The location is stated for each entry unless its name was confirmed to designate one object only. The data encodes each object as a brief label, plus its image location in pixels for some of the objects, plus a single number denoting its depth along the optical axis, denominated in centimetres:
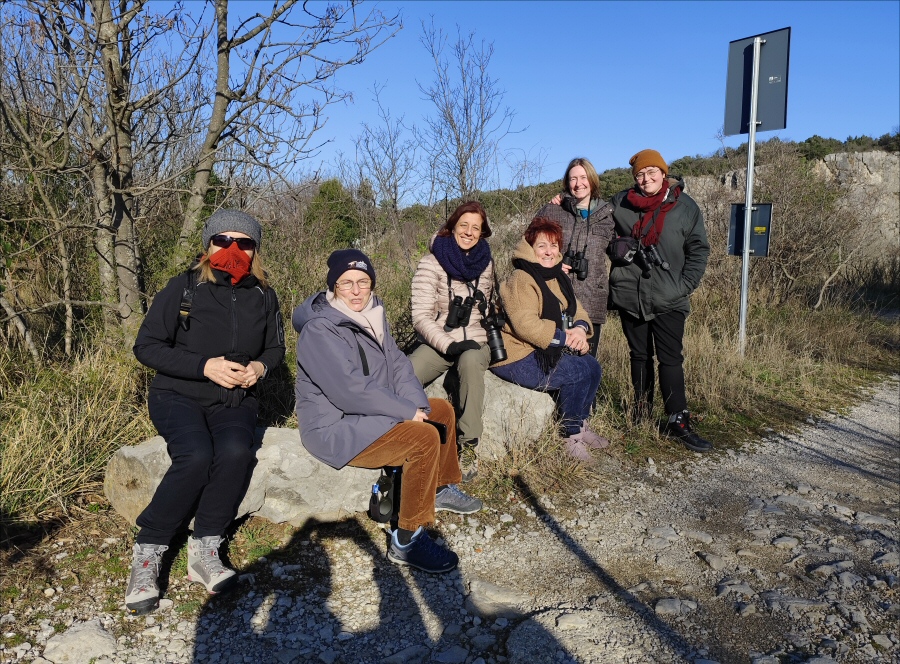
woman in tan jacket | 421
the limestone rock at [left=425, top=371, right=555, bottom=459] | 418
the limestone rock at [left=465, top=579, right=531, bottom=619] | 270
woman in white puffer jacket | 413
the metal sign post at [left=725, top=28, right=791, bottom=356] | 618
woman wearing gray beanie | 279
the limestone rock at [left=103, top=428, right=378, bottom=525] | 318
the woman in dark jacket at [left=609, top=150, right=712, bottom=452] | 459
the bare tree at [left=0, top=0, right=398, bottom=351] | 421
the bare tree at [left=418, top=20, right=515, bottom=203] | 822
